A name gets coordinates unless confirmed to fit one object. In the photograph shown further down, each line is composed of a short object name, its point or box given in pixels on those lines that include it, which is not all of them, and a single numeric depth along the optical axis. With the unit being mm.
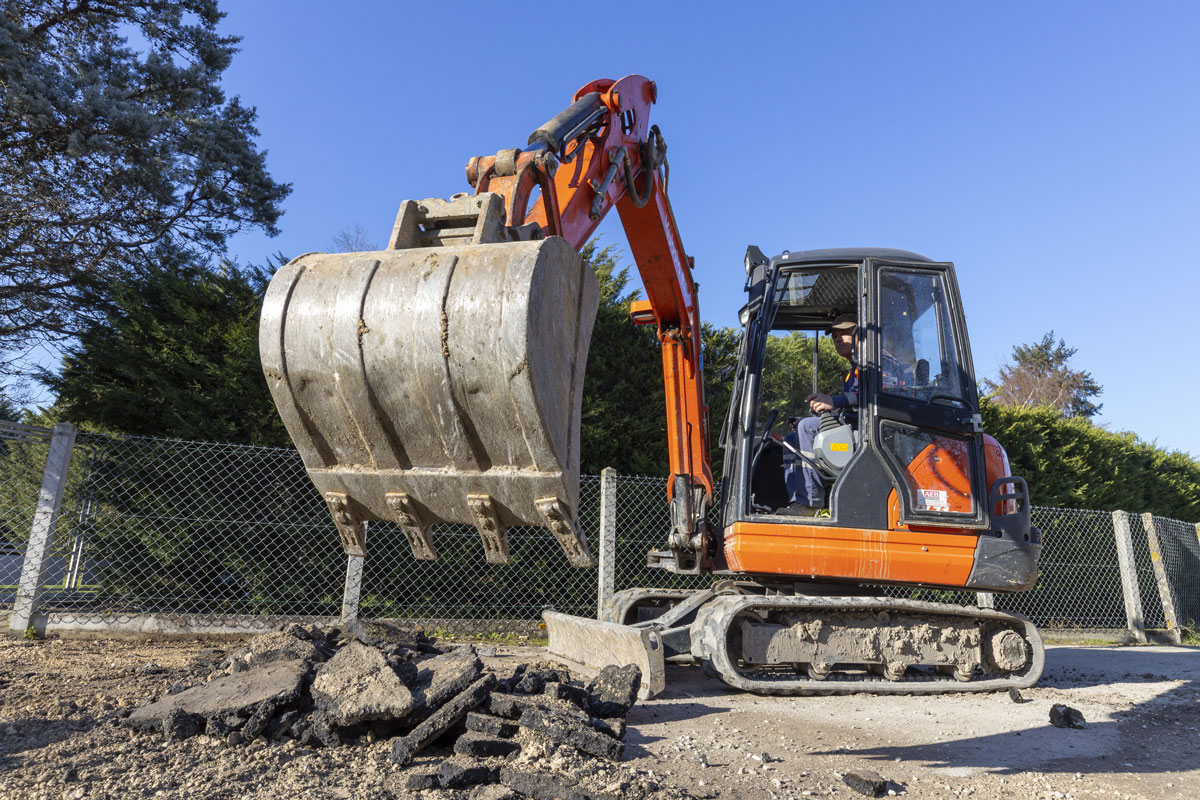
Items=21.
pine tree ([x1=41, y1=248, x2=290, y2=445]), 6508
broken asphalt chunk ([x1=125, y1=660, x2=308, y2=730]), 3094
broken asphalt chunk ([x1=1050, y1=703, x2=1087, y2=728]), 4141
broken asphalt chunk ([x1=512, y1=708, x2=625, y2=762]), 2900
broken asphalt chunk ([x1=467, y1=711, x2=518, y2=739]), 2975
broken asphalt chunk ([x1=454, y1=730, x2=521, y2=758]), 2863
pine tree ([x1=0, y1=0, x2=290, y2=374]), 8539
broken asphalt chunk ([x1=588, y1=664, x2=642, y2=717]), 3521
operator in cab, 4883
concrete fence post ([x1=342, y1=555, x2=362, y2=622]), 6230
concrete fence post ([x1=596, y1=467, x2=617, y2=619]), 6699
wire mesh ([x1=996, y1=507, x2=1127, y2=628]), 9164
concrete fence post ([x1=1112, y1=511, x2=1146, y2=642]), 8945
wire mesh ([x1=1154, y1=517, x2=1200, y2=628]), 9562
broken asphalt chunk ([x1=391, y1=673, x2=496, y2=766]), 2836
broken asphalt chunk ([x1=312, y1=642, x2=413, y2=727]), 2980
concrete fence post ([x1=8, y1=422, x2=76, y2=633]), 5469
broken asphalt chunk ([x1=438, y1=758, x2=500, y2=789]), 2574
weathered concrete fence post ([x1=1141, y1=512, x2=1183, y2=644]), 9180
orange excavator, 2252
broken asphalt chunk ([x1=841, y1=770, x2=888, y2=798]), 2875
